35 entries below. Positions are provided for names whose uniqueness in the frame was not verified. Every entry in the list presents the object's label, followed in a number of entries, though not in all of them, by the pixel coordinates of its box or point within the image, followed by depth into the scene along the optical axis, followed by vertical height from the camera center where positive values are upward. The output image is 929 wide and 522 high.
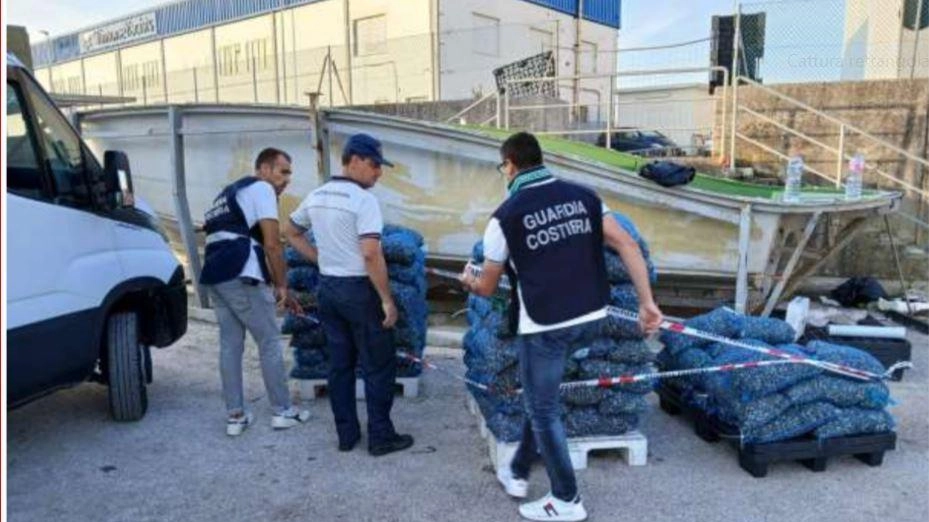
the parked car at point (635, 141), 16.75 -0.24
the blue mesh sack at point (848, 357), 3.84 -1.21
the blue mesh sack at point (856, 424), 3.72 -1.52
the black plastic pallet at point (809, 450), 3.68 -1.64
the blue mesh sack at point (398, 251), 4.90 -0.79
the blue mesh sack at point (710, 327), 4.27 -1.16
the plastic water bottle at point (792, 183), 6.30 -0.47
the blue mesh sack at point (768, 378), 3.75 -1.28
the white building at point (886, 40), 10.05 +1.25
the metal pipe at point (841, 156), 8.53 -0.32
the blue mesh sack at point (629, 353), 3.86 -1.17
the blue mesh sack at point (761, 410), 3.69 -1.42
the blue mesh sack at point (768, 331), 4.19 -1.16
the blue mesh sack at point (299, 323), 4.95 -1.29
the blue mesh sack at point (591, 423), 3.85 -1.54
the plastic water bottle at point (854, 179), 6.36 -0.45
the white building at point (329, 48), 20.97 +3.02
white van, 3.56 -0.72
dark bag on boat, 6.04 -0.35
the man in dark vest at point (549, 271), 3.01 -0.58
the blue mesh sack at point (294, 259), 5.24 -0.90
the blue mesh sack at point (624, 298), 3.88 -0.89
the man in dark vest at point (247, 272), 4.15 -0.79
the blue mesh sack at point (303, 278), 5.24 -1.04
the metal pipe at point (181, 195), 7.07 -0.58
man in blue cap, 3.85 -0.84
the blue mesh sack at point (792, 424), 3.69 -1.49
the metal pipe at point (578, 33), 26.02 +3.74
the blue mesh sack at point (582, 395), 3.81 -1.38
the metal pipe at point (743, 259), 6.01 -1.08
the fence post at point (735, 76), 9.11 +0.69
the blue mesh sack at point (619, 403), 3.85 -1.44
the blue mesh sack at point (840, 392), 3.73 -1.35
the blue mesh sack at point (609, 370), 3.83 -1.26
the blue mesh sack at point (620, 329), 3.84 -1.04
